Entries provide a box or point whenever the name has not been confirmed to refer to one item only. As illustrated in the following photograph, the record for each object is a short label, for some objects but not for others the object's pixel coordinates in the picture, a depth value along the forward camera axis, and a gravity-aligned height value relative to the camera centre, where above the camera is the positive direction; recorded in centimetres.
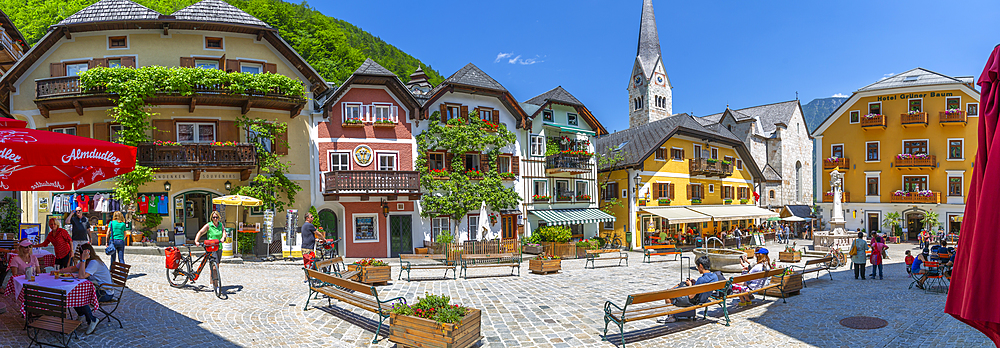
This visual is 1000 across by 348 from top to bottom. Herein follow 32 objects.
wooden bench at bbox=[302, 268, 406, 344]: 891 -225
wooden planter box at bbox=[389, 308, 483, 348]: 764 -240
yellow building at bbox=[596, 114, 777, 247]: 3262 -77
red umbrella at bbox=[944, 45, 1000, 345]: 306 -46
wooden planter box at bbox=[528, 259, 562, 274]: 1808 -333
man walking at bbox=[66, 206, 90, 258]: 1322 -135
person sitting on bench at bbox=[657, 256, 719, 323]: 985 -226
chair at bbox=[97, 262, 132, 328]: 984 -187
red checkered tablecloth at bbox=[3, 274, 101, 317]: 761 -166
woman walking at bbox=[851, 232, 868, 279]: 1623 -276
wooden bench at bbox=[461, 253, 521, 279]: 1734 -299
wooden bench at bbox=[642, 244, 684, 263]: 2353 -371
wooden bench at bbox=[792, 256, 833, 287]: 1558 -294
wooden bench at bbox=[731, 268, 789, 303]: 1090 -237
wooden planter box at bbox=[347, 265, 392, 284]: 1409 -271
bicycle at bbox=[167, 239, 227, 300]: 1168 -216
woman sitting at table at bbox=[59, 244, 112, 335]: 814 -160
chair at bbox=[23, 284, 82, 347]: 719 -180
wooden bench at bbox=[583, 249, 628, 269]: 2090 -356
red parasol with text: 632 +36
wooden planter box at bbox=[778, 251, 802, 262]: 2172 -378
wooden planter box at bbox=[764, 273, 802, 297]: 1259 -289
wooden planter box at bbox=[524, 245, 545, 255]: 2581 -393
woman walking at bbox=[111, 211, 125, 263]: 1369 -166
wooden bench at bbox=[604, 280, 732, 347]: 872 -244
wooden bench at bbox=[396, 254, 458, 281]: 1543 -299
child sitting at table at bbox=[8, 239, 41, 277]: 864 -137
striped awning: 2884 -264
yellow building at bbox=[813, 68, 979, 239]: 3734 +126
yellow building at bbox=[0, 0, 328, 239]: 2084 +321
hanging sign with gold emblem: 2470 +89
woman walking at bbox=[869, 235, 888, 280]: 1655 -281
